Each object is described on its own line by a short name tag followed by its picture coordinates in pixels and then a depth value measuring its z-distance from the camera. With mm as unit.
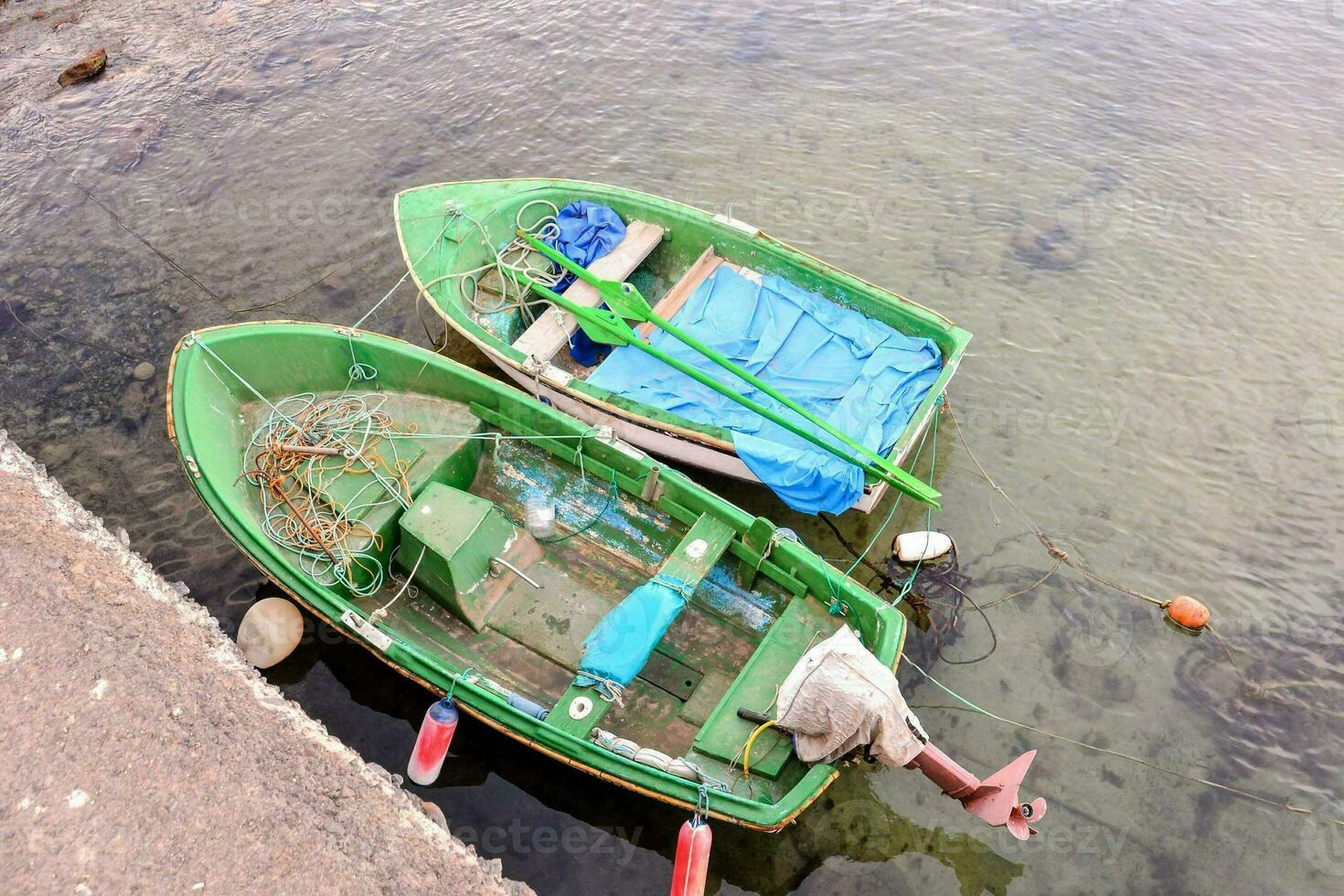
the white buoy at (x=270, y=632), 8617
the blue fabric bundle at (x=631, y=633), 7160
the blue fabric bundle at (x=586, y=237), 10555
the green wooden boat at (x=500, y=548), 7238
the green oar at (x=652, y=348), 8250
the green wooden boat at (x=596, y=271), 9180
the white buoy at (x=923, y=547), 9062
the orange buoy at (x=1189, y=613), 8883
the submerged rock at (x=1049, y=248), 12531
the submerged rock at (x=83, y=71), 15977
